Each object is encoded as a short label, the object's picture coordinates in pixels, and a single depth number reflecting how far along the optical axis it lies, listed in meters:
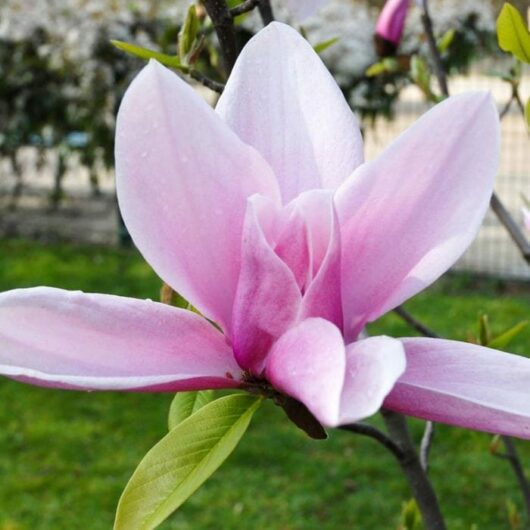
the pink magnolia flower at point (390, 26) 1.22
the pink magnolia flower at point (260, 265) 0.54
